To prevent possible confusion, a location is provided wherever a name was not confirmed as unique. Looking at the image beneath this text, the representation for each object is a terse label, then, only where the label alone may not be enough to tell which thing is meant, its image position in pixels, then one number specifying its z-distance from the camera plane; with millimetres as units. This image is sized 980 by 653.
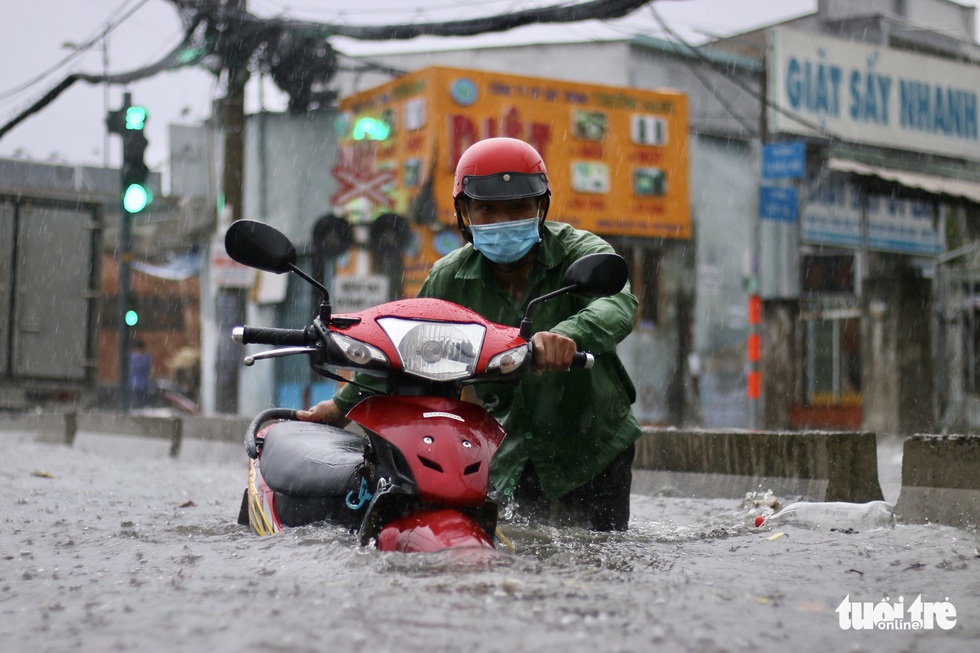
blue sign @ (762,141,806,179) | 17219
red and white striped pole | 17938
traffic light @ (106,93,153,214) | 14609
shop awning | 21234
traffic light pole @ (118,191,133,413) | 14867
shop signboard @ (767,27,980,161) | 21781
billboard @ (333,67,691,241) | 19938
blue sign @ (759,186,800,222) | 17312
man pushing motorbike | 4137
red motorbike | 3188
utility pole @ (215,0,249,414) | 17141
